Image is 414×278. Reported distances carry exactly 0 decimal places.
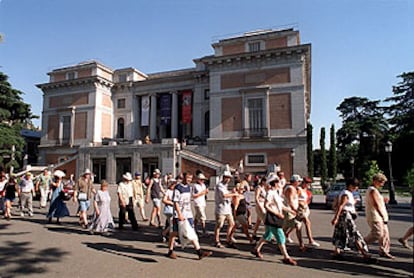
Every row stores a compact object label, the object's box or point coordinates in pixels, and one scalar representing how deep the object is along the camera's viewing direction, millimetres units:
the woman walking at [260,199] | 7891
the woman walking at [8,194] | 12463
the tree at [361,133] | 49500
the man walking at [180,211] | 6793
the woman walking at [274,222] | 6488
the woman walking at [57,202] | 11359
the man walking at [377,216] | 6516
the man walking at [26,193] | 12977
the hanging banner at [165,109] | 40281
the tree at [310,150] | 35775
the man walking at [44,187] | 16108
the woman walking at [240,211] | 8648
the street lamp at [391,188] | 22061
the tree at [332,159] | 41281
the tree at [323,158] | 37478
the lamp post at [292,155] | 30547
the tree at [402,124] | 42500
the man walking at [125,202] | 10297
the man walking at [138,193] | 11727
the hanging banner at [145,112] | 41031
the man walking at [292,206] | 7414
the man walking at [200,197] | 8289
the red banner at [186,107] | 38531
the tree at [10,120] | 33531
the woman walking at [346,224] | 6656
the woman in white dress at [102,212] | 9555
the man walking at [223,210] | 8008
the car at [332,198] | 17808
